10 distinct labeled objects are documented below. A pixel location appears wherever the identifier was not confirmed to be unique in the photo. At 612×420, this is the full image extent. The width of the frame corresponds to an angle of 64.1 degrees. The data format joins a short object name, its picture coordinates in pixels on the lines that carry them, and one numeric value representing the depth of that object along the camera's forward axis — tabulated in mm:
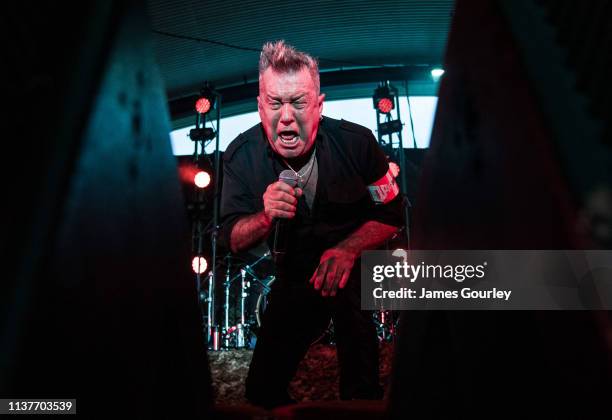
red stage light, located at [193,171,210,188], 8273
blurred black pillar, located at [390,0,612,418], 498
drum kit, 7738
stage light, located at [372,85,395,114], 10305
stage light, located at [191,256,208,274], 7766
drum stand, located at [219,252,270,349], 8008
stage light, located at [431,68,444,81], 10961
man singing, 2070
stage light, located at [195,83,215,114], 9355
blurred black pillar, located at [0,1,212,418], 486
